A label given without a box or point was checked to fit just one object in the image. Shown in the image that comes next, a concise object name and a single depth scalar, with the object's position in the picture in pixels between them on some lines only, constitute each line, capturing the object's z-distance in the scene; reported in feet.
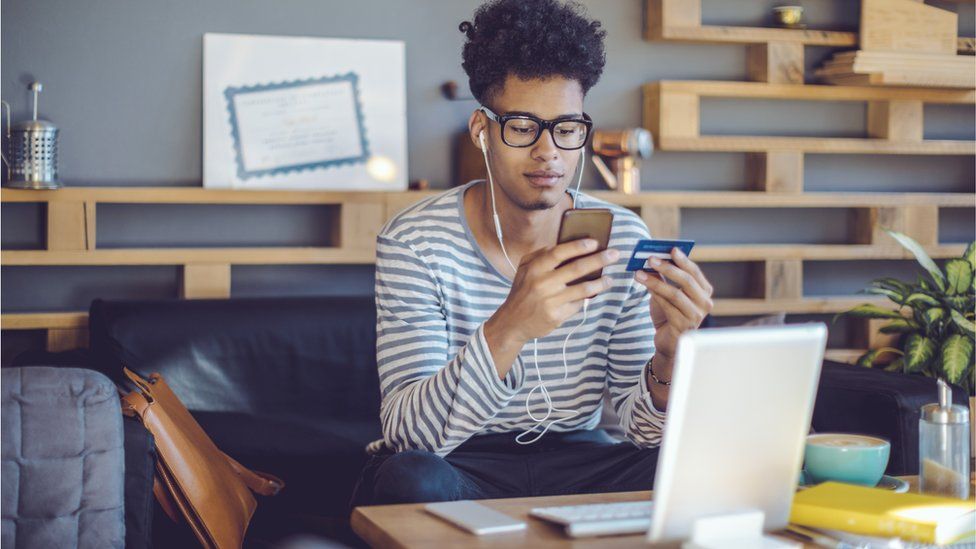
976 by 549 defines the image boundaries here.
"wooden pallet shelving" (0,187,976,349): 8.94
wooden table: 3.78
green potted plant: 9.33
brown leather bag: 6.23
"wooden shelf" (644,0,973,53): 10.36
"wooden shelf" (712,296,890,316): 10.71
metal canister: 8.59
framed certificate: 9.45
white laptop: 3.38
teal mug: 4.49
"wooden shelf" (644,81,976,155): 10.50
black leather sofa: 7.90
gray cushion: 5.41
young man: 5.81
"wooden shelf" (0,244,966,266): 8.91
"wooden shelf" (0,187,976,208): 8.95
